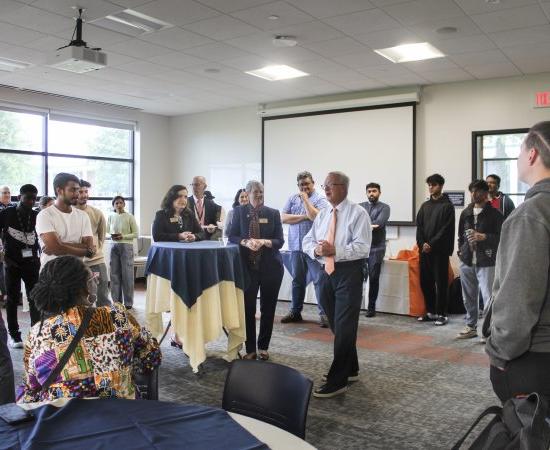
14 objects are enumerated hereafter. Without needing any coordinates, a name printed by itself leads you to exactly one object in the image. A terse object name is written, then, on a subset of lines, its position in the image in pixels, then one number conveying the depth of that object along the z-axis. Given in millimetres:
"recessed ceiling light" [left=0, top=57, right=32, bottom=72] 6961
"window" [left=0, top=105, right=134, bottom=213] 8820
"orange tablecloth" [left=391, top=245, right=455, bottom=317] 6781
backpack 1280
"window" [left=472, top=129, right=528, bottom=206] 7824
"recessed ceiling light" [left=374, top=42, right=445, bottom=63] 6320
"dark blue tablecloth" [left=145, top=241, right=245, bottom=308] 4047
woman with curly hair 1821
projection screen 8336
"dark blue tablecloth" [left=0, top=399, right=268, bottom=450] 1402
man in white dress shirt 3730
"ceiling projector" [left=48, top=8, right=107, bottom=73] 5188
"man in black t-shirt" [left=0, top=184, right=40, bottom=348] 5113
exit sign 7277
